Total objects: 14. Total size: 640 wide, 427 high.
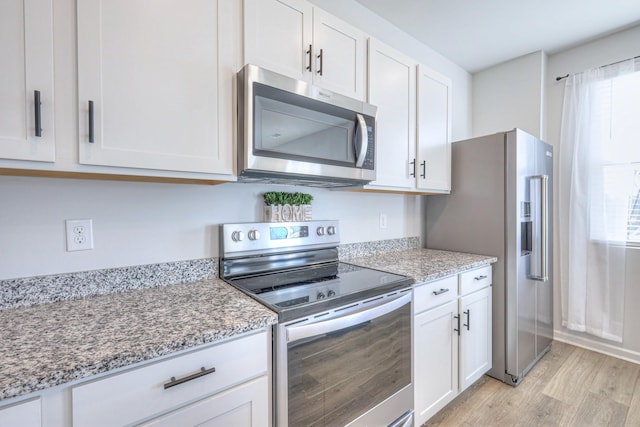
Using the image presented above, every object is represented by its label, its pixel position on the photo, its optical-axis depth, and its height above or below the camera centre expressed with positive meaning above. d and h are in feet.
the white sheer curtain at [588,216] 7.85 -0.18
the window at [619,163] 7.56 +1.19
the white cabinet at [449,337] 5.24 -2.51
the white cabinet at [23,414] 2.06 -1.44
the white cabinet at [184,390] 2.39 -1.60
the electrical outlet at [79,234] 3.80 -0.30
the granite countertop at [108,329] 2.21 -1.13
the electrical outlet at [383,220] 7.56 -0.25
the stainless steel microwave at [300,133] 4.03 +1.19
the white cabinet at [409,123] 5.95 +1.96
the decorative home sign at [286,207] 5.40 +0.07
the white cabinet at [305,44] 4.26 +2.66
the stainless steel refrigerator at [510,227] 6.75 -0.41
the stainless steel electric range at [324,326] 3.49 -1.52
